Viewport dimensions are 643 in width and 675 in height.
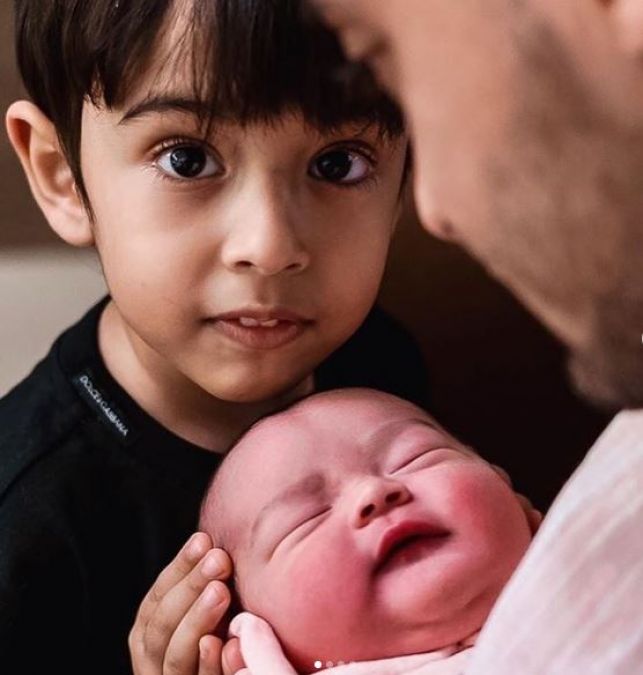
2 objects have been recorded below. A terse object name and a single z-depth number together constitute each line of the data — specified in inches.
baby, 21.6
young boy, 22.5
